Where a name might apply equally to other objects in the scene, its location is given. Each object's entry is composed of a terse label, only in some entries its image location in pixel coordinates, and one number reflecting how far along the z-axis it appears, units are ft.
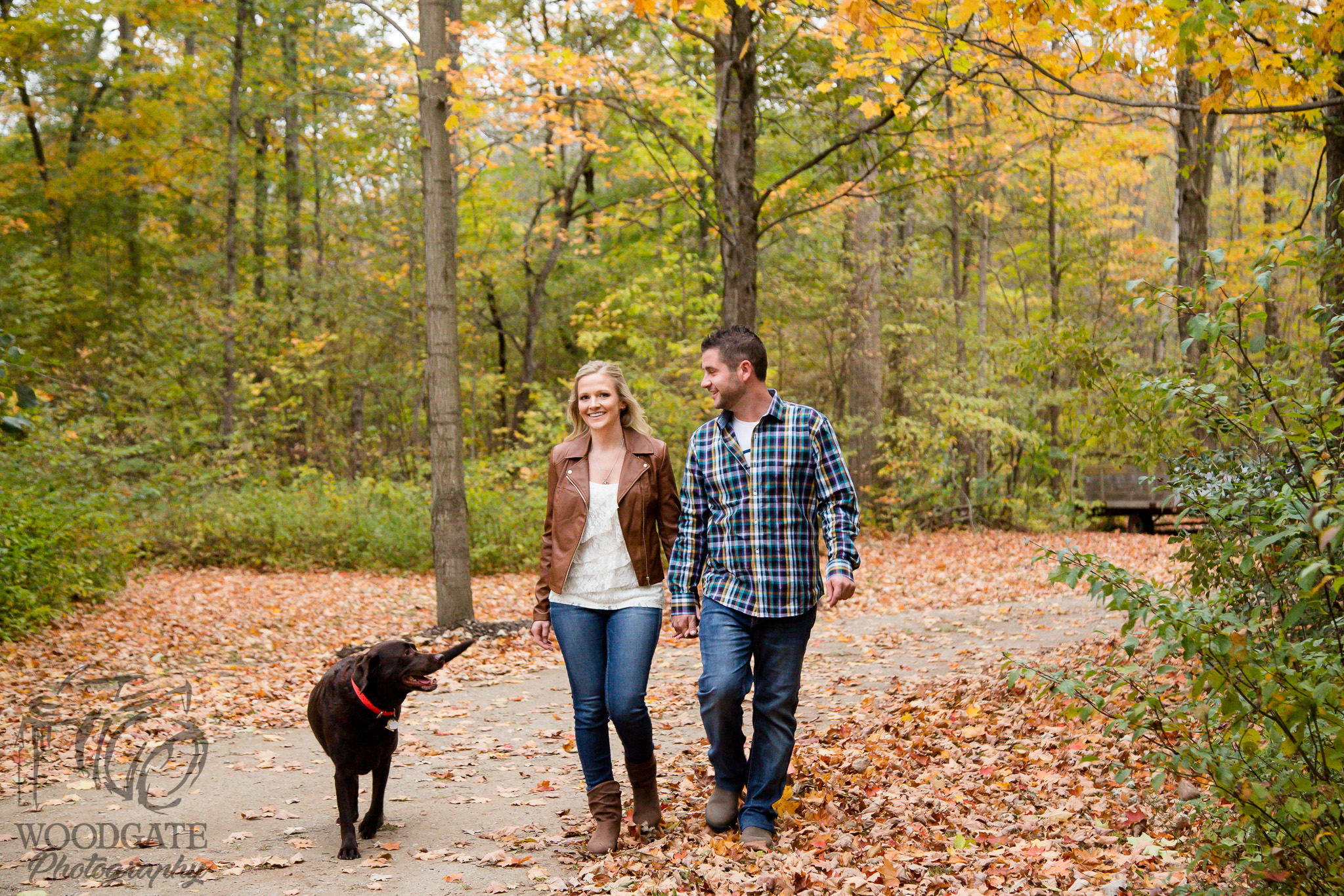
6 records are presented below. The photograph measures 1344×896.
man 13.34
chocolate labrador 14.03
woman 13.85
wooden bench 68.39
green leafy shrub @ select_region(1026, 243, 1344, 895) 8.78
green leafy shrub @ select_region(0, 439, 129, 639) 30.48
